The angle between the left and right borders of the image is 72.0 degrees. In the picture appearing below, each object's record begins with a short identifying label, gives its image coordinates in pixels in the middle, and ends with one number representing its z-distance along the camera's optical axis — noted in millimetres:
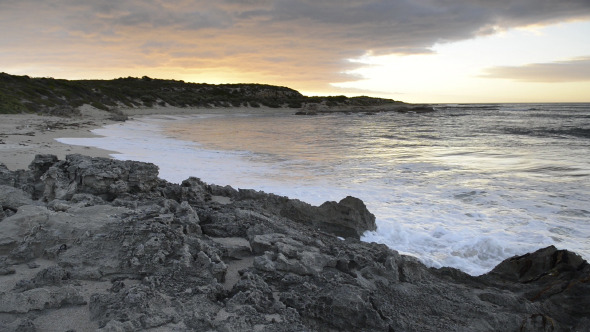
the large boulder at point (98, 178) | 5172
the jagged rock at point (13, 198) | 4543
